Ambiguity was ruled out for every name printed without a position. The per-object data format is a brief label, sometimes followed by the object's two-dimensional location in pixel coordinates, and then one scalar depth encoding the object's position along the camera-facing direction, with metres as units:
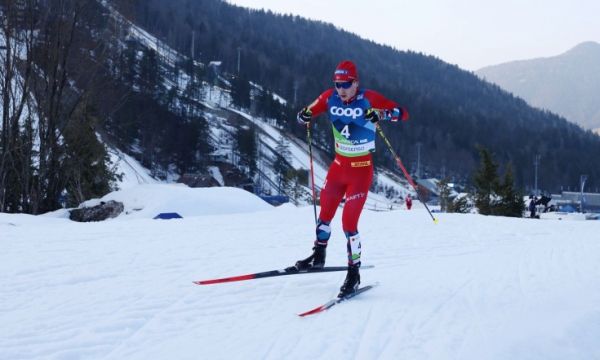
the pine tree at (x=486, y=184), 36.22
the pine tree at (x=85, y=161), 15.72
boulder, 13.47
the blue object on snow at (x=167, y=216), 12.98
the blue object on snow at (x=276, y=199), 39.75
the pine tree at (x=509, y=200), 35.75
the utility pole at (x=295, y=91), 110.16
